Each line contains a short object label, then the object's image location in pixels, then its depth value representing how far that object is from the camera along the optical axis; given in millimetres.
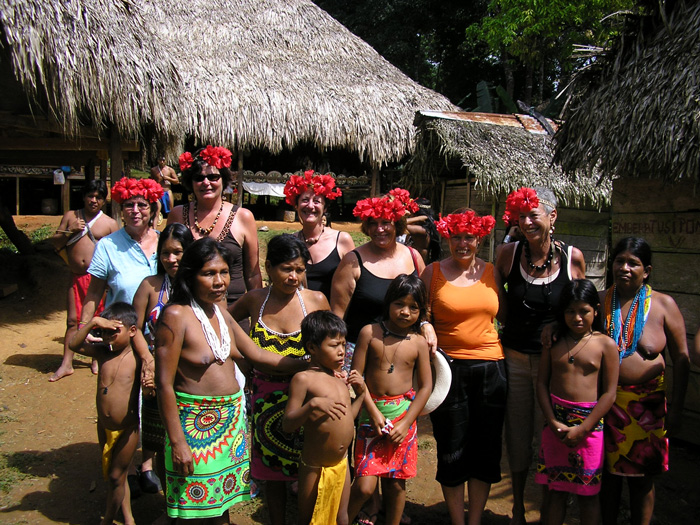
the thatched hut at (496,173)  8453
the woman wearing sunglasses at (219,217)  3455
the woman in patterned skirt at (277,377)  2836
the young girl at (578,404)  2771
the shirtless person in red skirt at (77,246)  5297
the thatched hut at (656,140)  4102
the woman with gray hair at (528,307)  3080
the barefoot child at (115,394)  2859
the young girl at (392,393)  2789
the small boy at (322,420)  2543
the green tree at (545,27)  14203
